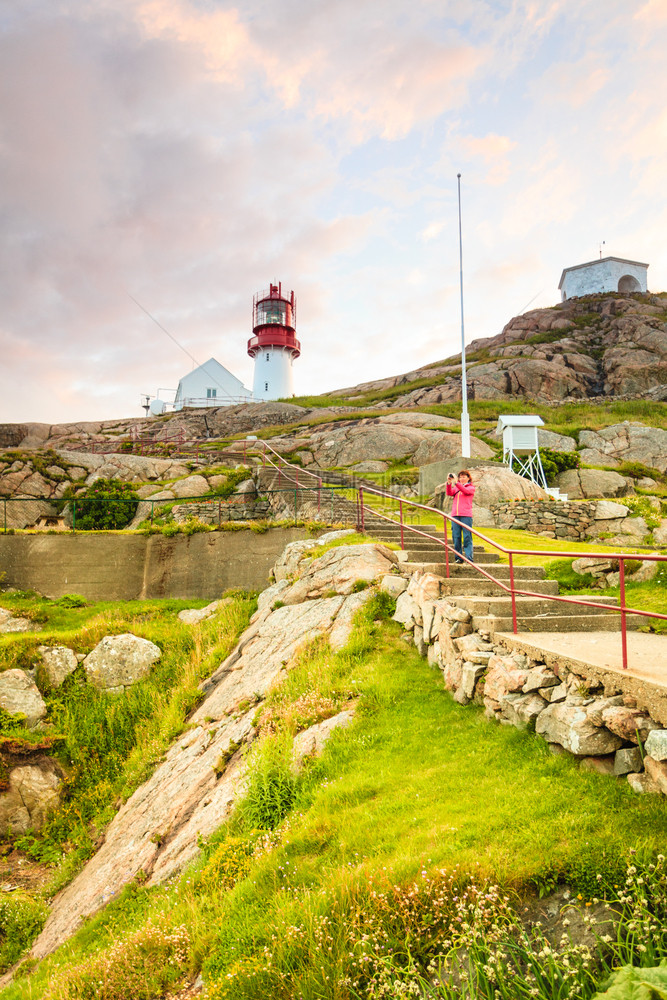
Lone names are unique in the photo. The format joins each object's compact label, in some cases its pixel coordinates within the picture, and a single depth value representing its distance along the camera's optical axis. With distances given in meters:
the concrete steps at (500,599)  6.69
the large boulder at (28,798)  9.42
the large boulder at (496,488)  18.42
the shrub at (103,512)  20.02
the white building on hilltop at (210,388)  59.97
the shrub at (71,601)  15.20
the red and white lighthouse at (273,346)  59.91
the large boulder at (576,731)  4.27
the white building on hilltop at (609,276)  67.81
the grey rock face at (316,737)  6.06
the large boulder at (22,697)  10.90
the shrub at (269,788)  5.50
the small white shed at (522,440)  24.00
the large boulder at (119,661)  12.05
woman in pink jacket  10.55
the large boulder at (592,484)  23.12
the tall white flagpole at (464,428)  21.19
